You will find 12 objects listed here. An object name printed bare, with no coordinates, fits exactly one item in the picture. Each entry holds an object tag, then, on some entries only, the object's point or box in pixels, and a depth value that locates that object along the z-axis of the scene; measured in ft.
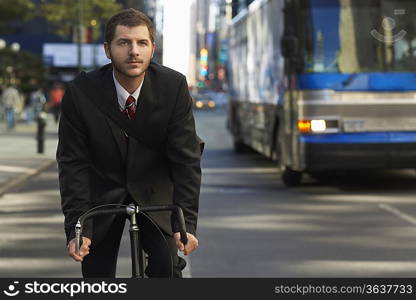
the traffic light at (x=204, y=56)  620.94
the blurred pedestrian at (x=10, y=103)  133.70
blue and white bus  53.47
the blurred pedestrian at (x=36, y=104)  149.46
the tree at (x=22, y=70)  195.29
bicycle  14.19
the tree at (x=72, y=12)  181.98
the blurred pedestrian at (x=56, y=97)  152.87
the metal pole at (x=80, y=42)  150.25
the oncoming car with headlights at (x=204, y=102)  302.45
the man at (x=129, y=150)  15.05
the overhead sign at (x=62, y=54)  323.98
